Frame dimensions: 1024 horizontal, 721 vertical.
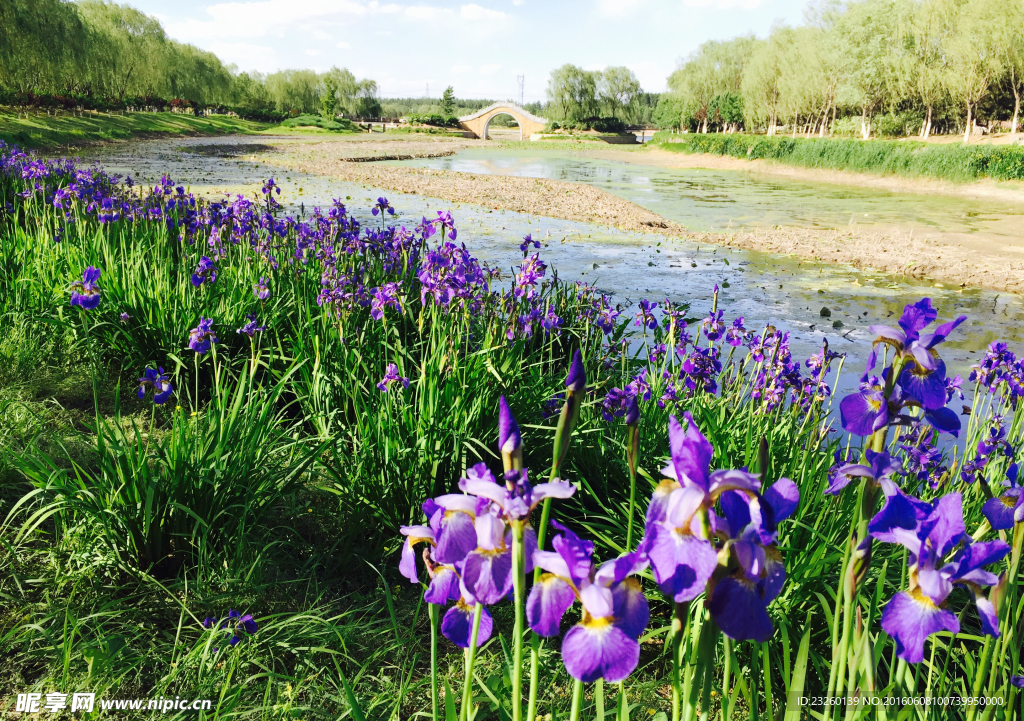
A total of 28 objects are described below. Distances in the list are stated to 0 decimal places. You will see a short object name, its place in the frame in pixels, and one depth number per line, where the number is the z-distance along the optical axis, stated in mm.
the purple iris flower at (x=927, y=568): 759
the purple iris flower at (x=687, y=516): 647
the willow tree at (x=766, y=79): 43750
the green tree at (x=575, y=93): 69438
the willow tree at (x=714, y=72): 55031
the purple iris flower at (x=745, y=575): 655
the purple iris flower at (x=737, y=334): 3305
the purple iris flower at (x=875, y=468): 804
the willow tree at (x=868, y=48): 33781
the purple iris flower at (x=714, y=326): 3242
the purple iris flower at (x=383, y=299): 3107
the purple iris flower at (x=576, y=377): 872
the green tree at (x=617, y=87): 71625
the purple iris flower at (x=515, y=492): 694
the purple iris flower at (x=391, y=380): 2559
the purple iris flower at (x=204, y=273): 3395
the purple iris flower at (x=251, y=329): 2586
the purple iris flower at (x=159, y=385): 2381
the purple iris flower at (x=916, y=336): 960
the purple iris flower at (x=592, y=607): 680
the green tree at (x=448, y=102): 83188
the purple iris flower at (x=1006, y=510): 1015
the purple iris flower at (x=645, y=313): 3453
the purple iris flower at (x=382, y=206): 4031
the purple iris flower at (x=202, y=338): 2445
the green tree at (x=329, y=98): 71750
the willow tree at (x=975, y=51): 28766
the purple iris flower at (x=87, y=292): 2516
